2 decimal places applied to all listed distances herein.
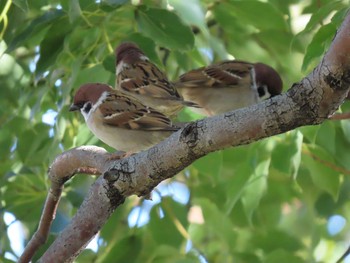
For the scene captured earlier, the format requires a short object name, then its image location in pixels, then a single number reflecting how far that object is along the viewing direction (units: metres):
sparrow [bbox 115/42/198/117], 7.62
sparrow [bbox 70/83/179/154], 6.68
